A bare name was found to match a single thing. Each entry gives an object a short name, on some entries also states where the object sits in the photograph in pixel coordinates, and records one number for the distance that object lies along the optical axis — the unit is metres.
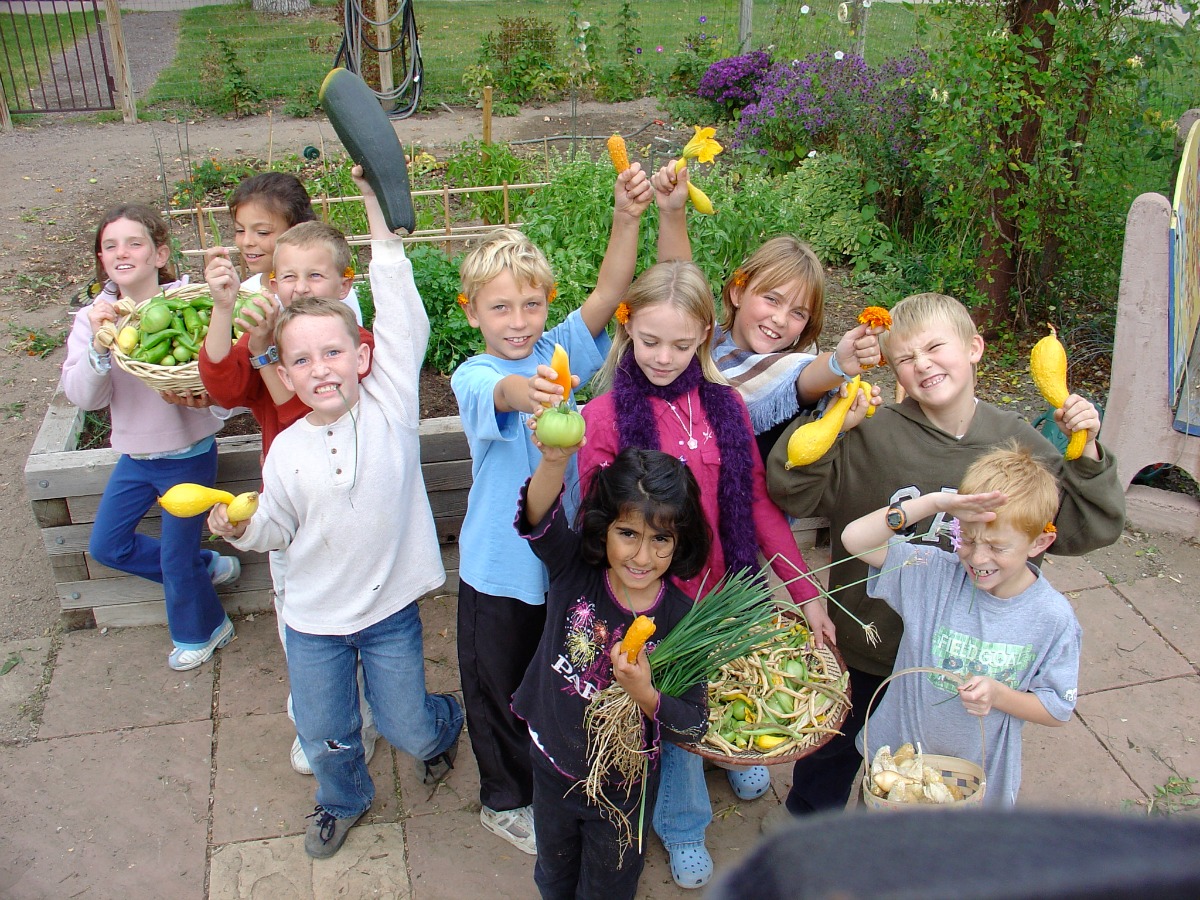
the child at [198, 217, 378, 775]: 2.78
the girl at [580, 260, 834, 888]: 2.63
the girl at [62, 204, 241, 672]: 3.42
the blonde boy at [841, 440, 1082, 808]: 2.24
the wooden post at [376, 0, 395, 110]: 11.19
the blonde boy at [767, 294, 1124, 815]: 2.51
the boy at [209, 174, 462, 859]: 2.65
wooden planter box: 3.74
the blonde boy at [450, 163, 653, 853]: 2.67
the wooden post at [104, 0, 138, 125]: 11.23
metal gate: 12.09
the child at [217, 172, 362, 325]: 3.46
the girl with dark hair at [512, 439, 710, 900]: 2.32
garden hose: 10.57
